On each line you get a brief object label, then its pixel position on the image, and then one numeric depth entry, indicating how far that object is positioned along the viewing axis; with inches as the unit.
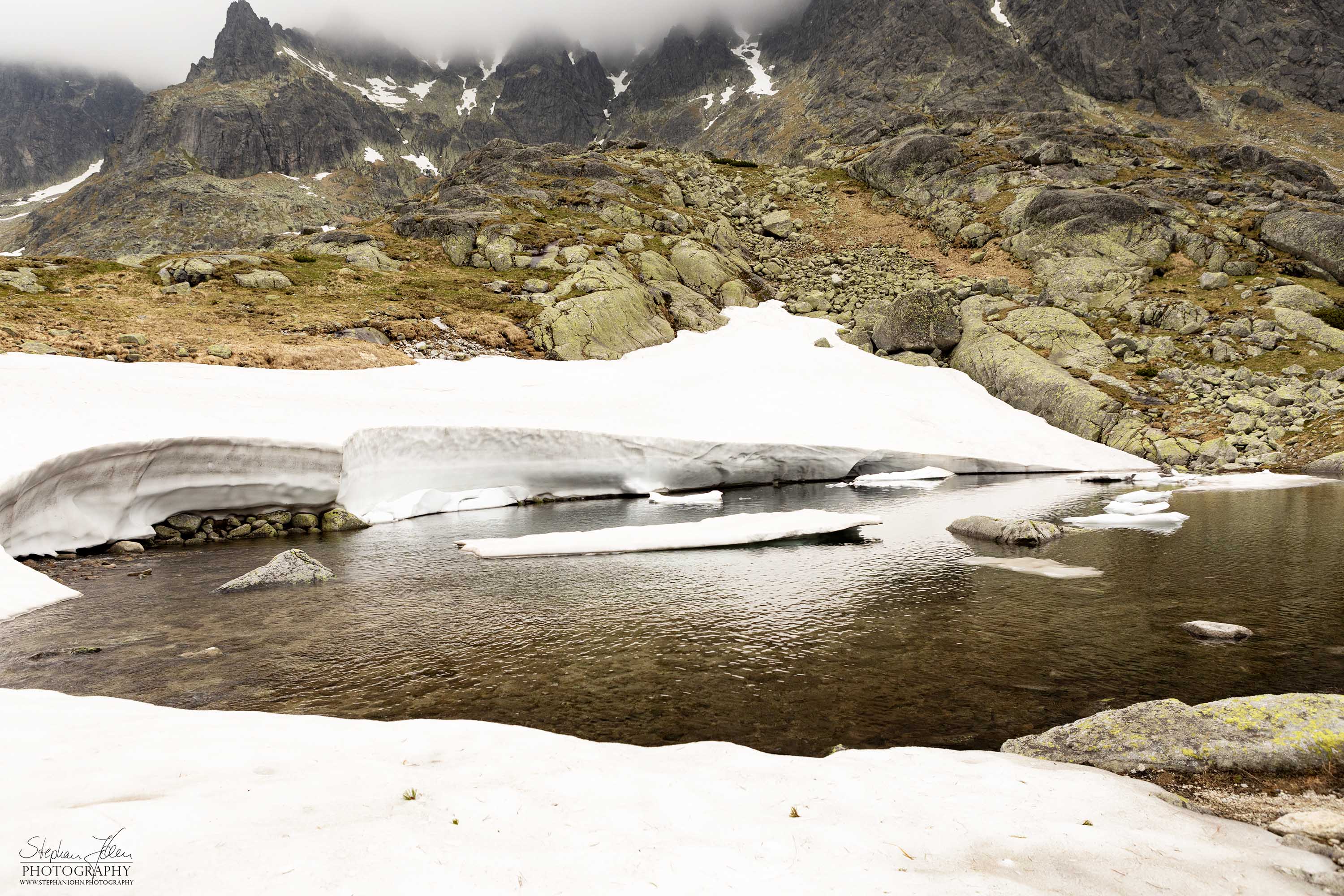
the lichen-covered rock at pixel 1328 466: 1187.9
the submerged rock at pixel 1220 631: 392.8
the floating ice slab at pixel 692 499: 1105.4
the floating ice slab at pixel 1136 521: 774.5
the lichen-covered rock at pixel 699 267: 2527.1
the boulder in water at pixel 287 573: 556.1
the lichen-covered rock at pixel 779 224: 3292.3
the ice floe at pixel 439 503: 987.3
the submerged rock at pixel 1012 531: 692.7
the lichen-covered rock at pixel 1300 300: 1831.9
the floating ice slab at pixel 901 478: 1314.0
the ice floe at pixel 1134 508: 825.5
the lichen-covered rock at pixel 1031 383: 1568.7
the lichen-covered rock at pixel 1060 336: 1833.2
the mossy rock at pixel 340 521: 904.3
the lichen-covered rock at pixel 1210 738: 221.1
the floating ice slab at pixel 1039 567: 563.5
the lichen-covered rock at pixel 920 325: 2006.6
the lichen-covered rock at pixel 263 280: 1758.1
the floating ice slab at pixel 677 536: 700.7
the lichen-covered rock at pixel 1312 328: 1667.1
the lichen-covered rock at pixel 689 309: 2198.6
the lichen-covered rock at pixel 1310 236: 2075.5
